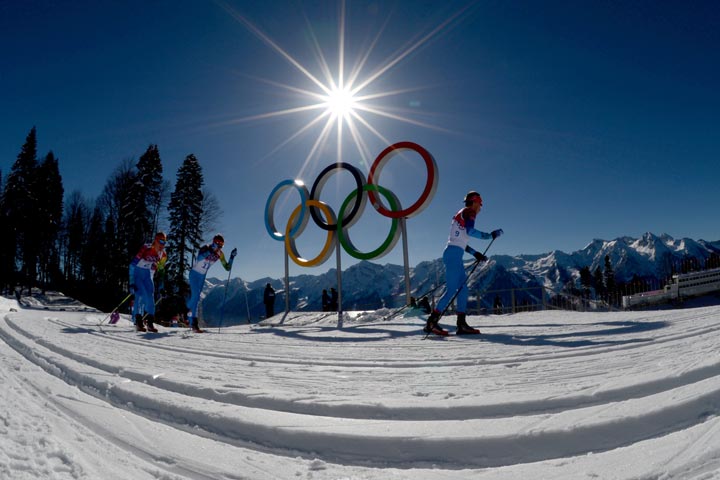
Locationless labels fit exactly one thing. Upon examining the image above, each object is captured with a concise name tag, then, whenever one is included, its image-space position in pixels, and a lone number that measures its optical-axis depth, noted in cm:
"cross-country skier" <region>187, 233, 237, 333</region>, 874
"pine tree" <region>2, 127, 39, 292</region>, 3123
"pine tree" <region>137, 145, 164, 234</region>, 2852
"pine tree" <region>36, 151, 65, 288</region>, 3328
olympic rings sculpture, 1100
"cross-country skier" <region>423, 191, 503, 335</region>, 600
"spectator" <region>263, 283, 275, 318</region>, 1606
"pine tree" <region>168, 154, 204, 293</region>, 2717
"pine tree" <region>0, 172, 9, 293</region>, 3072
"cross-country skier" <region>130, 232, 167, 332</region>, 822
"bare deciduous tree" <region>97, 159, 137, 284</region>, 2700
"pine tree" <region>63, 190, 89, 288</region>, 4031
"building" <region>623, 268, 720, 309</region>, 1698
